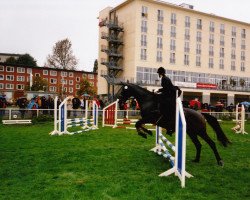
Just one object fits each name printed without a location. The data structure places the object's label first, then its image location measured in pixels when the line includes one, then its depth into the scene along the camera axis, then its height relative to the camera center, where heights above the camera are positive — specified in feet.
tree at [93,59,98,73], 342.50 +42.35
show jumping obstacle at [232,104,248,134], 56.72 -4.30
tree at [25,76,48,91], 227.61 +14.27
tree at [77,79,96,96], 223.30 +11.55
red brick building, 270.05 +24.53
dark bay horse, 26.05 -1.32
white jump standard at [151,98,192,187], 19.48 -3.08
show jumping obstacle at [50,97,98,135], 47.80 -2.99
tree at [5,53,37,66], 285.84 +40.96
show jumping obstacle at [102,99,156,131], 62.49 -2.89
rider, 26.37 +0.20
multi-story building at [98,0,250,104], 179.22 +35.46
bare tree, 209.46 +33.10
